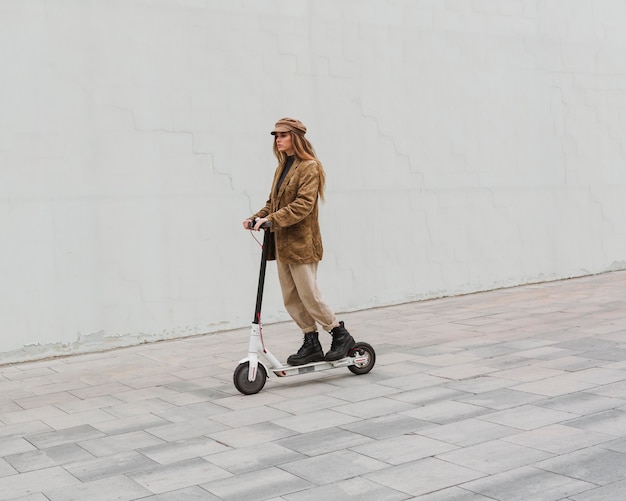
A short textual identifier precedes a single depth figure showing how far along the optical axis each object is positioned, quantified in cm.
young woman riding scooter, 558
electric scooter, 541
